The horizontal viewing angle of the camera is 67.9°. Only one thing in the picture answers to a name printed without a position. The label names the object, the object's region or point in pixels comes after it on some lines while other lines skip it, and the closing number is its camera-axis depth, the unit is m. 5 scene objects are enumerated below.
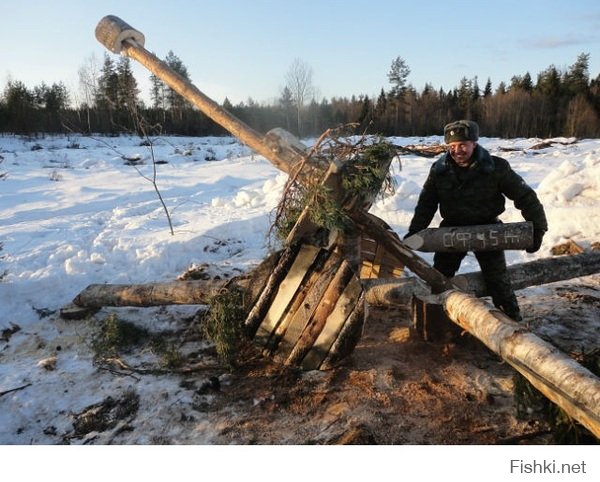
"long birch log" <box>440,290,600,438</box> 1.91
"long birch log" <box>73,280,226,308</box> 3.96
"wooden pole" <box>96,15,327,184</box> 3.39
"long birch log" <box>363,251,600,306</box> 3.57
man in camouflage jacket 3.44
